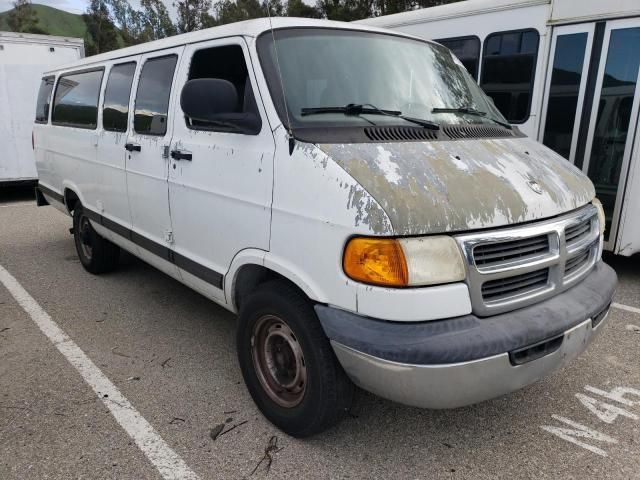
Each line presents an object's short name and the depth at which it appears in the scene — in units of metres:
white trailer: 9.61
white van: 2.30
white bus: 5.27
